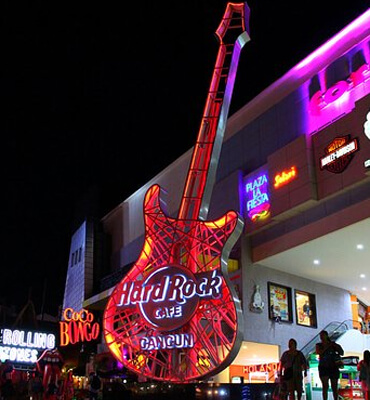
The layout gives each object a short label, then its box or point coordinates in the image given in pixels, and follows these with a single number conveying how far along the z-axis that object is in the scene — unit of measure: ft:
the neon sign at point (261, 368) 98.19
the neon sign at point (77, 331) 101.65
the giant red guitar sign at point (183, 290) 53.72
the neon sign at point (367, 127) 71.72
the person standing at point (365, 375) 44.27
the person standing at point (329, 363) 41.57
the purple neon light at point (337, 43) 79.10
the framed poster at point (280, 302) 91.91
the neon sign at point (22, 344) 85.25
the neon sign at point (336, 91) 77.11
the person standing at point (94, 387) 59.11
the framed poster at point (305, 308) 96.68
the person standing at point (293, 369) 41.91
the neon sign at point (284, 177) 81.83
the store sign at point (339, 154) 73.87
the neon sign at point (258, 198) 88.07
